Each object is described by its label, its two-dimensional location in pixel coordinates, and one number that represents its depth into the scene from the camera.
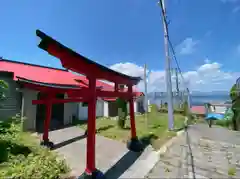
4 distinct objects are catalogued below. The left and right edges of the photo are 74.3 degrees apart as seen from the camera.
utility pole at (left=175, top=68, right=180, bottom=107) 22.51
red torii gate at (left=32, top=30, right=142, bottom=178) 3.35
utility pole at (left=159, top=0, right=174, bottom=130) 10.06
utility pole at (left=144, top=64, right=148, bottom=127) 9.77
